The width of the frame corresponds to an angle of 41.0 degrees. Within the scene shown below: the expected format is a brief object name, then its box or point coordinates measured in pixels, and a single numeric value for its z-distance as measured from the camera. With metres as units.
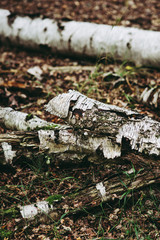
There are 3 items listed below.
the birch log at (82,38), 3.87
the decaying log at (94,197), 2.14
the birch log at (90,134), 2.13
